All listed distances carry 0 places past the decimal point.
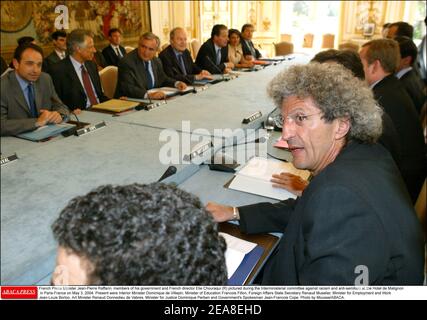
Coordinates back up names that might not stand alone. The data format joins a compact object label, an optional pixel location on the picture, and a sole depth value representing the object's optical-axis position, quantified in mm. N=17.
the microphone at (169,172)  1619
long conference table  1205
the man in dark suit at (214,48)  5371
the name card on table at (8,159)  1818
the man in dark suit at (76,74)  3223
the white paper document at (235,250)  1122
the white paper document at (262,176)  1603
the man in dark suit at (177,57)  4465
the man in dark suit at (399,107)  2301
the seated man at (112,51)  5801
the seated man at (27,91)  2469
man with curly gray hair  879
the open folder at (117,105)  2793
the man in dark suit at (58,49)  4641
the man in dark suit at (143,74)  3398
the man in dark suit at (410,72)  3445
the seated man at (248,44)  6340
